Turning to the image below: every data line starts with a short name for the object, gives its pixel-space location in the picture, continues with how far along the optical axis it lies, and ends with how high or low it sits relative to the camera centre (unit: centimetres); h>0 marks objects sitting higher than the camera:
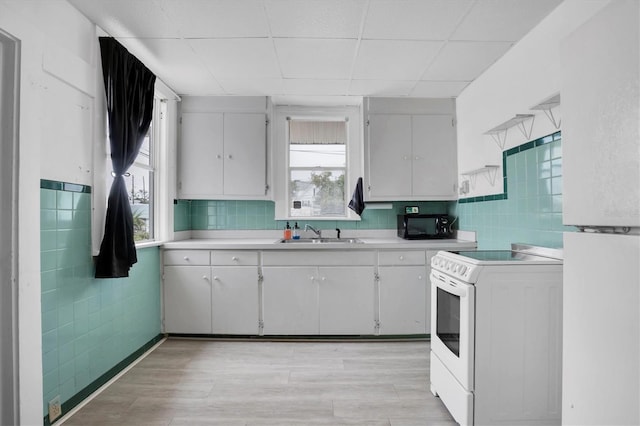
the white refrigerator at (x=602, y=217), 87 -1
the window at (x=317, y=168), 383 +53
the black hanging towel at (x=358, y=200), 357 +14
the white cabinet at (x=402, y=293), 311 -76
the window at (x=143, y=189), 288 +22
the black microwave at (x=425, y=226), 336 -13
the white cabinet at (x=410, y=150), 346 +67
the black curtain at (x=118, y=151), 216 +44
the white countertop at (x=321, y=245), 308 -30
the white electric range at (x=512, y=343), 169 -67
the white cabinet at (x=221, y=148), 343 +68
